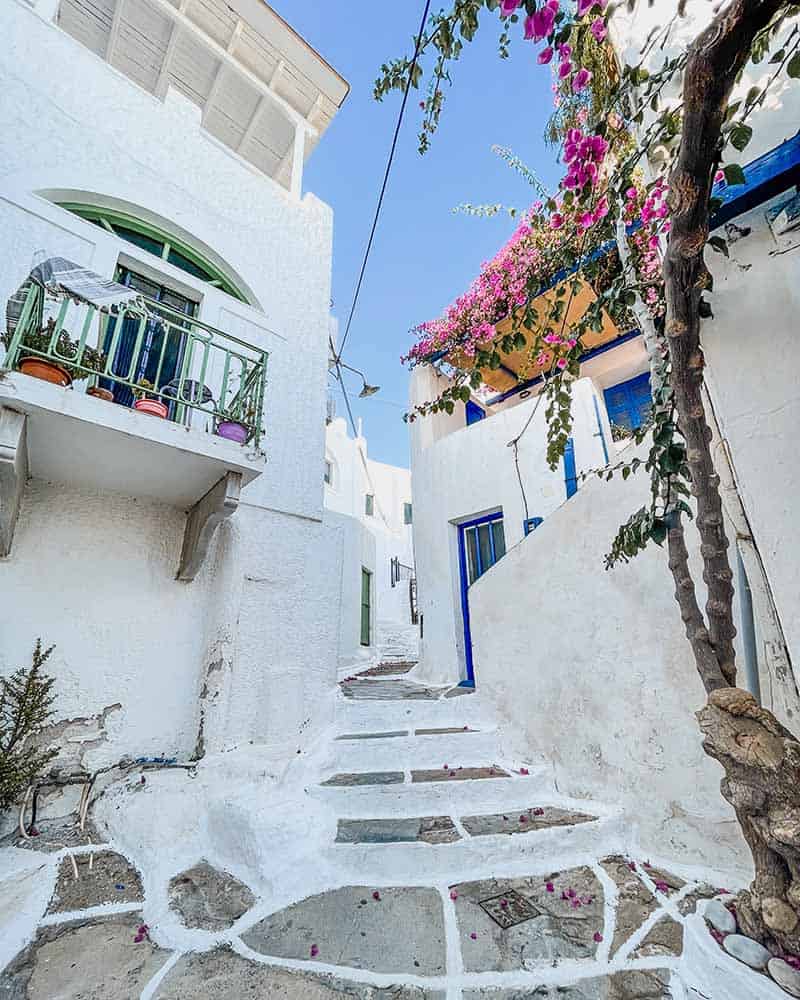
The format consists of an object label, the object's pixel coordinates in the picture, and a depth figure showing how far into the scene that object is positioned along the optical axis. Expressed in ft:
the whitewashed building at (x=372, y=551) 31.37
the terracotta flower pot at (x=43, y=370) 9.17
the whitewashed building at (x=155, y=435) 10.27
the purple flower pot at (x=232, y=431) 11.55
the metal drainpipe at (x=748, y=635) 7.15
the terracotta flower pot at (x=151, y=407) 10.33
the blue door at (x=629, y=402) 22.82
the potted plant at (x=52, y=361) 9.20
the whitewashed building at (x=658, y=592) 6.61
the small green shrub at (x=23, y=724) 8.77
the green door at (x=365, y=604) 33.53
